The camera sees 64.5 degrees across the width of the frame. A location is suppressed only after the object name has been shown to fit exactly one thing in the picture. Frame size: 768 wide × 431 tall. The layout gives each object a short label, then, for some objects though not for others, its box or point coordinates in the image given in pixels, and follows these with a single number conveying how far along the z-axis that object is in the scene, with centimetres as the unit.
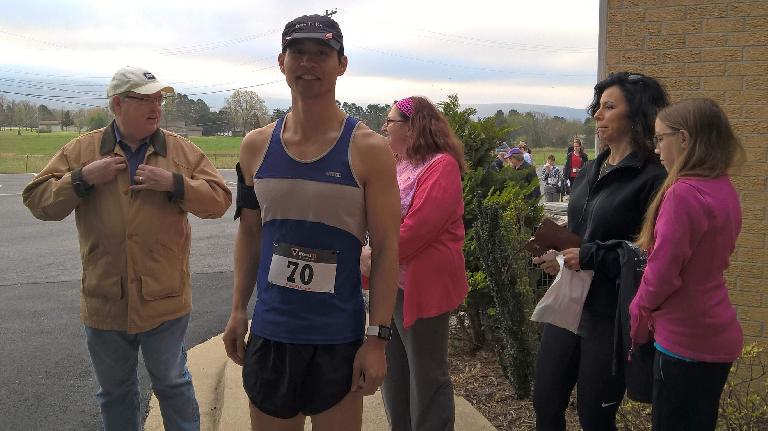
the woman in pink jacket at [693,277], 213
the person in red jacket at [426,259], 282
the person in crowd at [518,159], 927
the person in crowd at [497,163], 494
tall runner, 189
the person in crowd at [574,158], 1700
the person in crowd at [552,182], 1784
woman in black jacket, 243
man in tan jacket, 278
